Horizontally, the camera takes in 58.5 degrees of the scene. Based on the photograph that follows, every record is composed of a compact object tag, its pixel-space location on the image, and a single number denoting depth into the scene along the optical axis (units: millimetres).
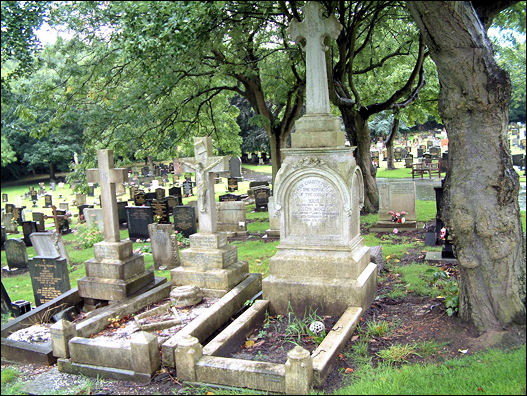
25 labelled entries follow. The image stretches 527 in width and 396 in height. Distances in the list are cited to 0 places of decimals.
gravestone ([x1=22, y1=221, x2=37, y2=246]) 14984
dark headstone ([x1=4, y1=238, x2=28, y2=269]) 12070
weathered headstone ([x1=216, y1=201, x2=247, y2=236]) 14039
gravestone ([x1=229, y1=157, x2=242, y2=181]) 25812
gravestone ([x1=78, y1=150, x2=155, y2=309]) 7855
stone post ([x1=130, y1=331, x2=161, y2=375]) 5359
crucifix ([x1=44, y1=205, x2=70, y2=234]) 13305
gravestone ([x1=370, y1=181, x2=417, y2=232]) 12875
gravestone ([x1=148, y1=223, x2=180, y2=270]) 10805
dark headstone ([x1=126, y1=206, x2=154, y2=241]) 14523
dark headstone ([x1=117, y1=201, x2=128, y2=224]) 16859
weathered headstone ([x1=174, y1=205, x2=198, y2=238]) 13866
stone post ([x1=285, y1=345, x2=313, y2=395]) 4543
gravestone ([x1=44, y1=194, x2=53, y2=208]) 23177
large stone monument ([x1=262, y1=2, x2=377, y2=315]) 6672
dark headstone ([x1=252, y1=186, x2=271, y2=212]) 17781
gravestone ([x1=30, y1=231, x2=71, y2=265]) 9711
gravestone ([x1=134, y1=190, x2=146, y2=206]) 19297
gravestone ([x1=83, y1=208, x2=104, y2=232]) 15026
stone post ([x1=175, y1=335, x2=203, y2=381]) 5113
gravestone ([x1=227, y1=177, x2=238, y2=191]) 24172
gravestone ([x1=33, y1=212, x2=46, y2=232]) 15370
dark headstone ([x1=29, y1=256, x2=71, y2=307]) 8172
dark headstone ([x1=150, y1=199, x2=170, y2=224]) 15461
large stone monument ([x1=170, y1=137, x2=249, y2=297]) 7898
